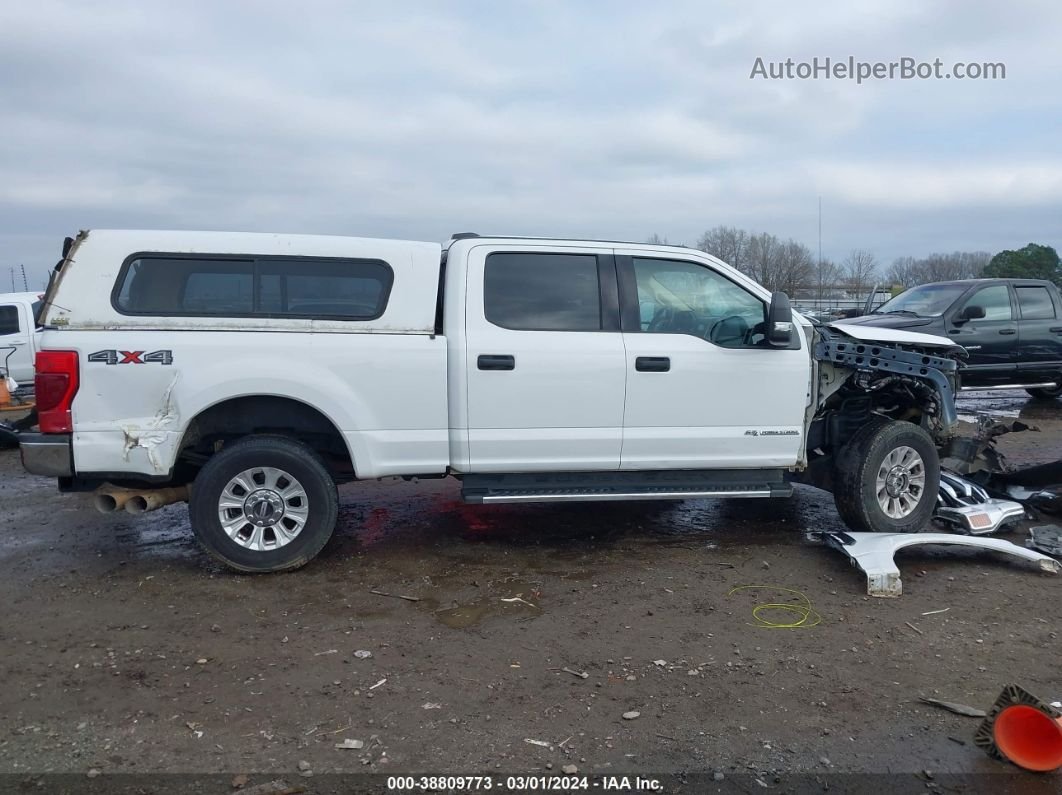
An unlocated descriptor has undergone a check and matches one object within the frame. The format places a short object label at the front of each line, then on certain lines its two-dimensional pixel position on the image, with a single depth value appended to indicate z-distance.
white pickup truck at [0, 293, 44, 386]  13.55
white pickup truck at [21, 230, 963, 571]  4.83
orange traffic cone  3.10
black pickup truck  11.30
